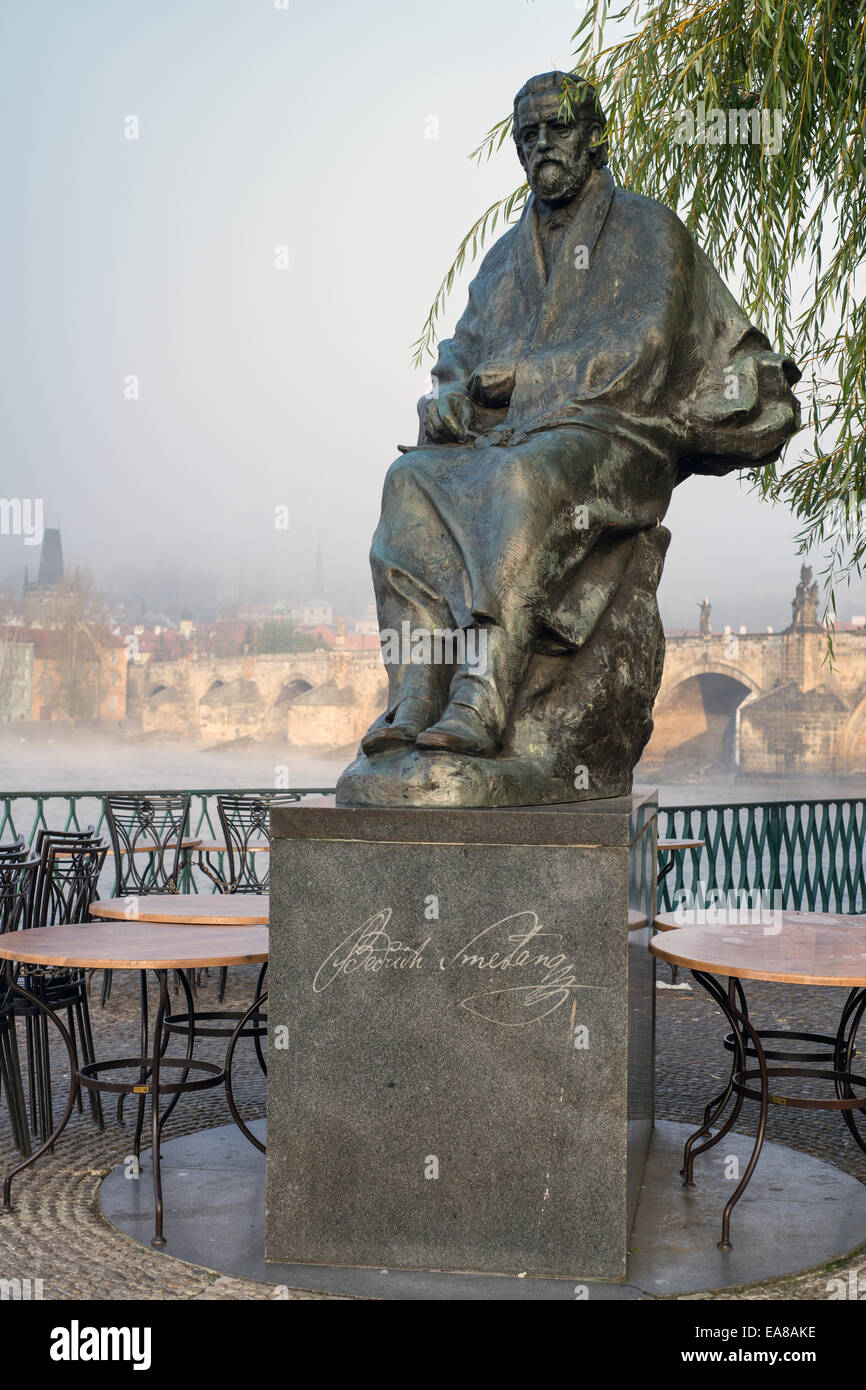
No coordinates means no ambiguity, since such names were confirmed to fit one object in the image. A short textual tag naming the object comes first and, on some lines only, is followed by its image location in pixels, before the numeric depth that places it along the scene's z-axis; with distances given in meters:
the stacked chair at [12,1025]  3.63
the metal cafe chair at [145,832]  7.20
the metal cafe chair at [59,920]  3.80
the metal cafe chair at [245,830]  7.48
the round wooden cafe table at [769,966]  2.91
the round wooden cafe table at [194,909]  3.63
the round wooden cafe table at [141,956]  3.03
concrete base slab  2.57
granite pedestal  2.59
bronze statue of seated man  2.99
